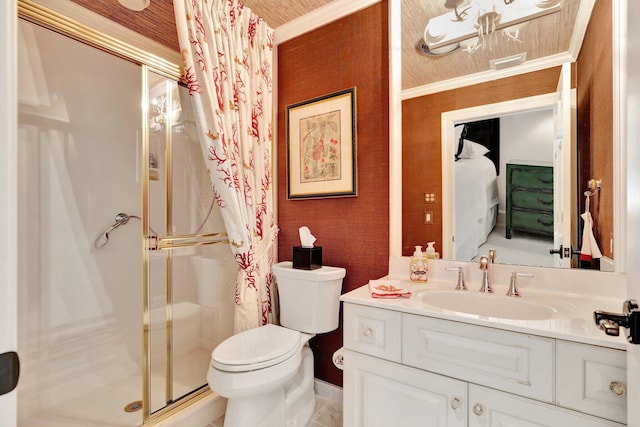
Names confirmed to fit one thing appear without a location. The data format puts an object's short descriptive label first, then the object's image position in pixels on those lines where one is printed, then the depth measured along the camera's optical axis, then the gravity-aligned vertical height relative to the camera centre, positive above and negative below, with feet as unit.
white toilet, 4.36 -2.26
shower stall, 5.34 -0.65
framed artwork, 6.02 +1.32
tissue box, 5.76 -0.91
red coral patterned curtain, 5.19 +1.67
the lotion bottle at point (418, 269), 4.97 -0.98
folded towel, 4.18 -1.16
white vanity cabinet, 2.80 -1.79
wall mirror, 4.12 +2.06
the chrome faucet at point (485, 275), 4.38 -0.97
